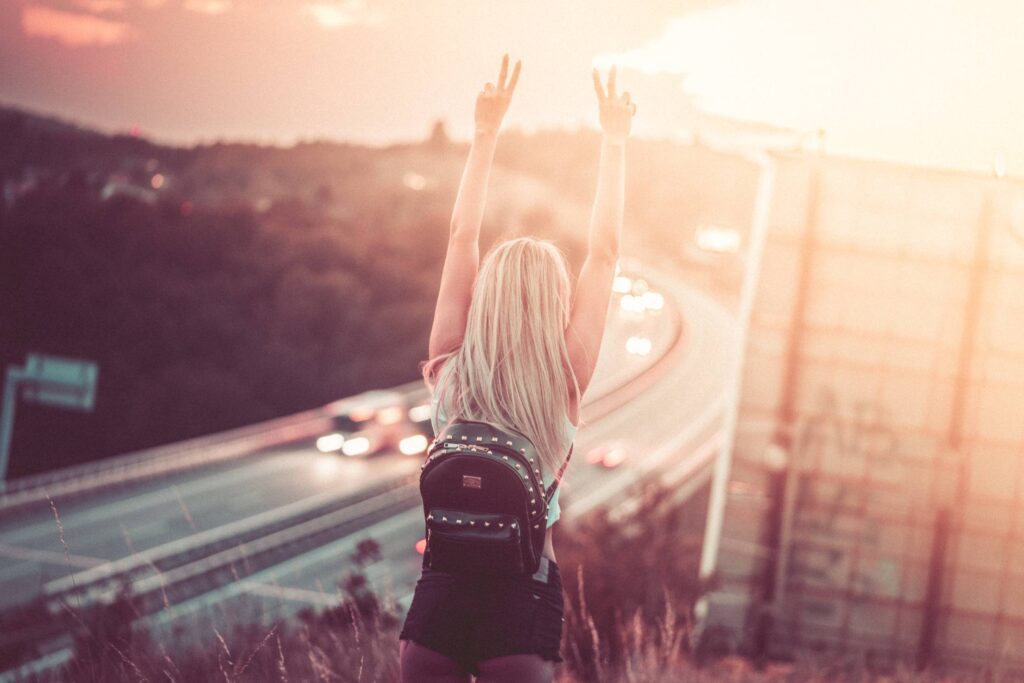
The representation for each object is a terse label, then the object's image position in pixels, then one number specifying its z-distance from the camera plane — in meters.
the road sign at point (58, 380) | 27.17
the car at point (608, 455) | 38.25
